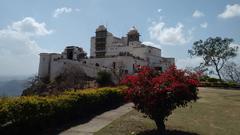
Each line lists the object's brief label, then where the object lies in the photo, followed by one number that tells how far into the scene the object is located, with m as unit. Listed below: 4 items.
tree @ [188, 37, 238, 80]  36.84
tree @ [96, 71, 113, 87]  27.12
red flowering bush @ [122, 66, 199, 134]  7.31
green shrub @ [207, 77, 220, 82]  34.34
